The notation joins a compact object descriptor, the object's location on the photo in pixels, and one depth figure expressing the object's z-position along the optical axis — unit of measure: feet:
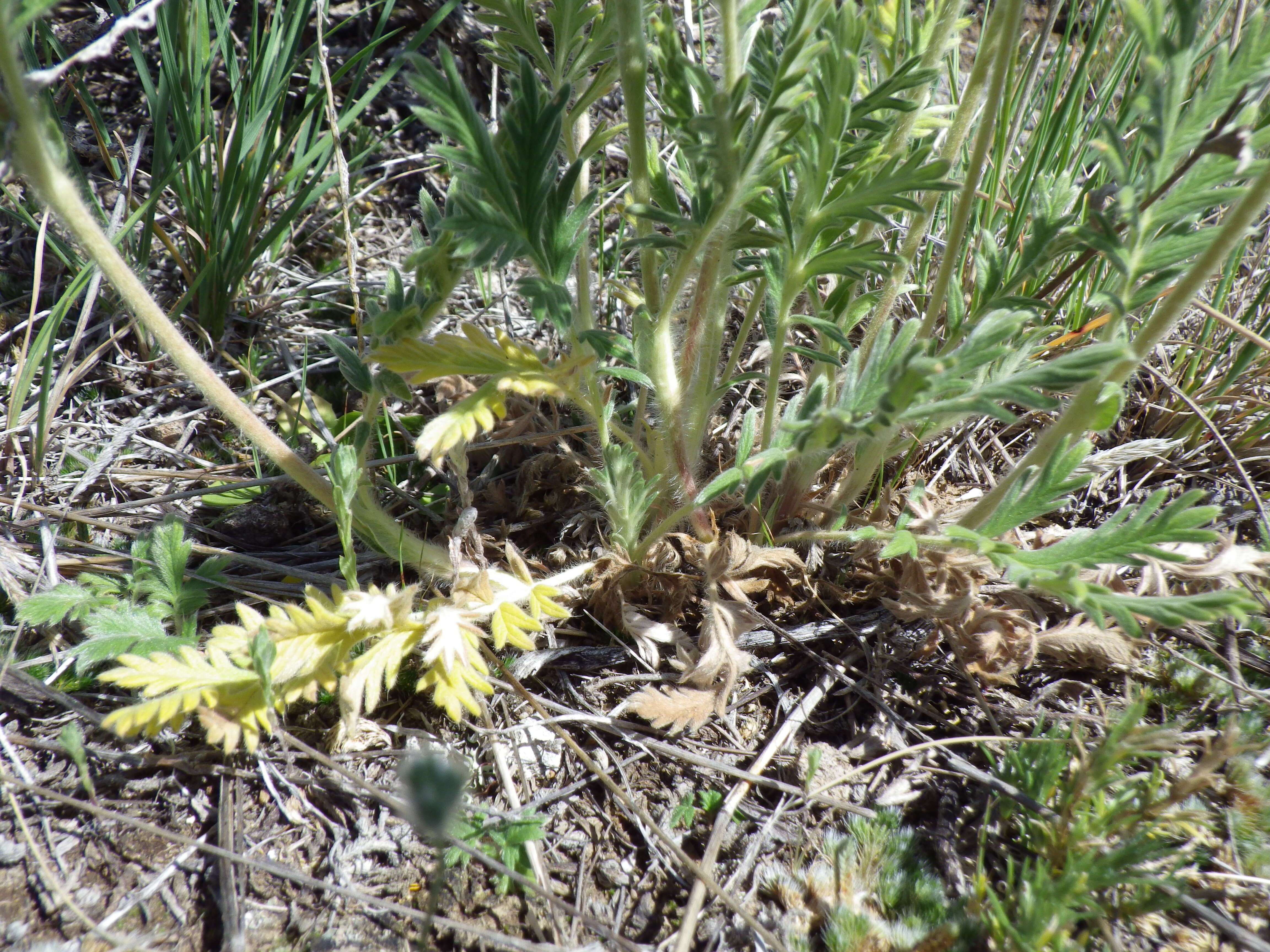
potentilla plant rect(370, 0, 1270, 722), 0.98
